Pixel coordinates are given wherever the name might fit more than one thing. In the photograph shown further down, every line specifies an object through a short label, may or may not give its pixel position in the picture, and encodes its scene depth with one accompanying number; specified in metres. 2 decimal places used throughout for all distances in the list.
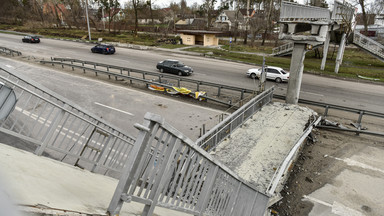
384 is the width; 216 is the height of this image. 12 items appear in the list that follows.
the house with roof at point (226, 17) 75.14
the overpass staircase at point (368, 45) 25.39
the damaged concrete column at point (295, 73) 14.44
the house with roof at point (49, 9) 71.40
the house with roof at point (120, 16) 68.88
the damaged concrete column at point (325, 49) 27.02
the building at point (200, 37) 44.19
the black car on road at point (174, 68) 23.34
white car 21.91
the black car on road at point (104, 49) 33.19
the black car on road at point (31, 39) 39.66
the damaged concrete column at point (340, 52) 25.55
